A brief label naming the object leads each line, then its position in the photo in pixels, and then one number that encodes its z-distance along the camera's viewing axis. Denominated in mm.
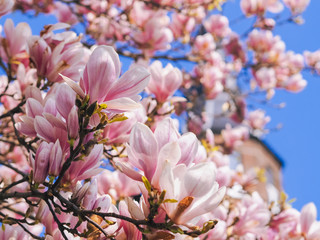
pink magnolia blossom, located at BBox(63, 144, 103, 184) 1219
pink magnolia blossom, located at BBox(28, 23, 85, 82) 1389
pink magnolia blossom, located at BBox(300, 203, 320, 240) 1607
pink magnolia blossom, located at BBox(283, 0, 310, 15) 4820
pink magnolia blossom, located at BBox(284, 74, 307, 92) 5539
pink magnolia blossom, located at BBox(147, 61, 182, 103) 1647
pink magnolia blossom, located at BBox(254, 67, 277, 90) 5246
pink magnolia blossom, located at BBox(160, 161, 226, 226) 1113
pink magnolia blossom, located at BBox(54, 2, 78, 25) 3547
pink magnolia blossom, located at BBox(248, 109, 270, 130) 6367
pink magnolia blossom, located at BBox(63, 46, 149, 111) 1160
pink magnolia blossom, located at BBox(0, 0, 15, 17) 1410
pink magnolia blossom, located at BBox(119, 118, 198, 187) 1153
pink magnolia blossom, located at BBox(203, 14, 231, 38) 5164
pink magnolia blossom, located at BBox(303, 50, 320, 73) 5660
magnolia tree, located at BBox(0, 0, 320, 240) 1130
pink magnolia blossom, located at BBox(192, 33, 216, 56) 4652
